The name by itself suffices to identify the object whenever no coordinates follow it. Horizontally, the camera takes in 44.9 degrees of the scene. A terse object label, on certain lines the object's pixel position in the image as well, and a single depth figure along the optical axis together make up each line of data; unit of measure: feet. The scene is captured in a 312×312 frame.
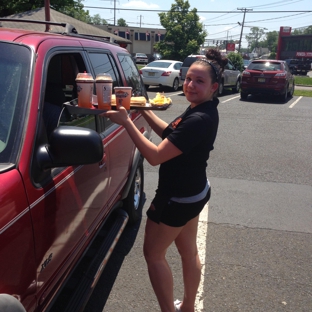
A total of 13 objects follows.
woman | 7.39
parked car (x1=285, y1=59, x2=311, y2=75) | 141.90
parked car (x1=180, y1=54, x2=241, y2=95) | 57.04
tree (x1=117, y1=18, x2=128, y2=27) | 345.10
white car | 56.29
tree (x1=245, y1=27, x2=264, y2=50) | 463.01
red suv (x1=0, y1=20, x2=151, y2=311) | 5.49
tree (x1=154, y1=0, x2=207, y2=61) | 126.31
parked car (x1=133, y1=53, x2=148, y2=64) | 174.50
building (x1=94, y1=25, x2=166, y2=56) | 249.14
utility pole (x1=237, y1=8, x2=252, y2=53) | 204.44
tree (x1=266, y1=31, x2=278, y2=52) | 466.29
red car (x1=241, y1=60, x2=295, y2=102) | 50.24
